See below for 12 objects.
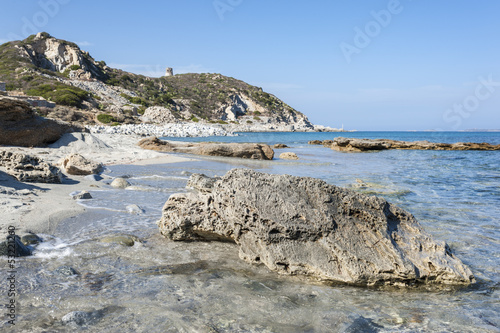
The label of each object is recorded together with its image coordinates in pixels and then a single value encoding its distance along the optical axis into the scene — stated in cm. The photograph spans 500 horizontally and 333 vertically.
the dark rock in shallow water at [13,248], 373
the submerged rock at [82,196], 638
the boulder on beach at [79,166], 880
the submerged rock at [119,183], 796
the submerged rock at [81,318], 260
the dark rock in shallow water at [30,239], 411
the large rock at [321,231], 368
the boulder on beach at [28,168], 675
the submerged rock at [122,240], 447
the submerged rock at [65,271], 345
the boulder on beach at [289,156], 1983
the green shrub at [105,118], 4160
